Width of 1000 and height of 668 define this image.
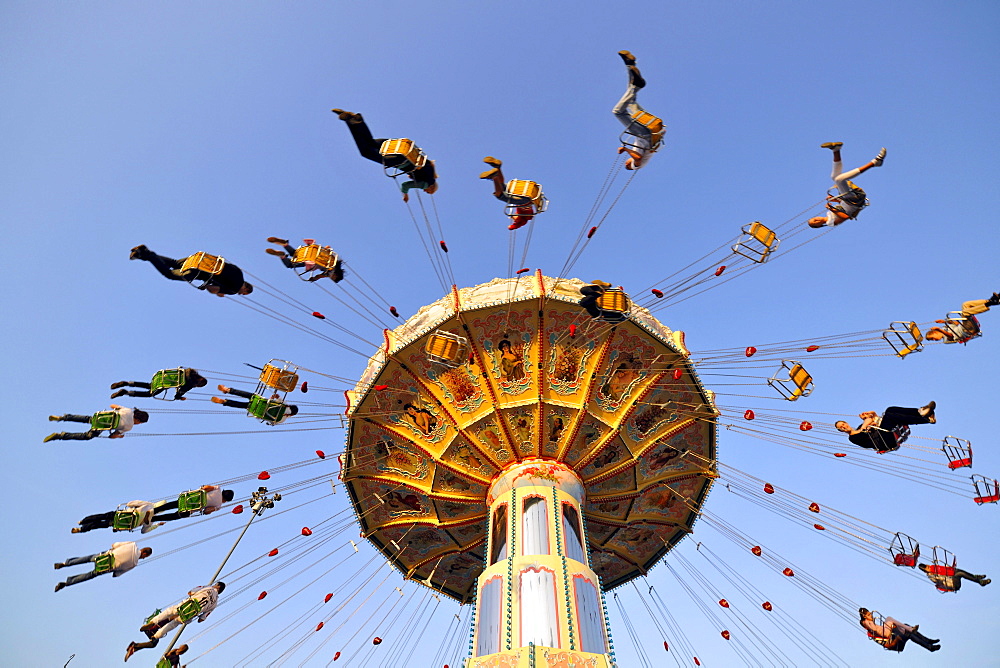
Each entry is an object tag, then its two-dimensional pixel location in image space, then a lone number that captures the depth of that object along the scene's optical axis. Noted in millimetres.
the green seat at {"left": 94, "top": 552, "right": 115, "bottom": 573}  10836
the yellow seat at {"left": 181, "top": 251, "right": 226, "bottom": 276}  11391
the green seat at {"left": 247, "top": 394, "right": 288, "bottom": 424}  12164
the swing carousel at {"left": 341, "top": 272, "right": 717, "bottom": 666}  13469
